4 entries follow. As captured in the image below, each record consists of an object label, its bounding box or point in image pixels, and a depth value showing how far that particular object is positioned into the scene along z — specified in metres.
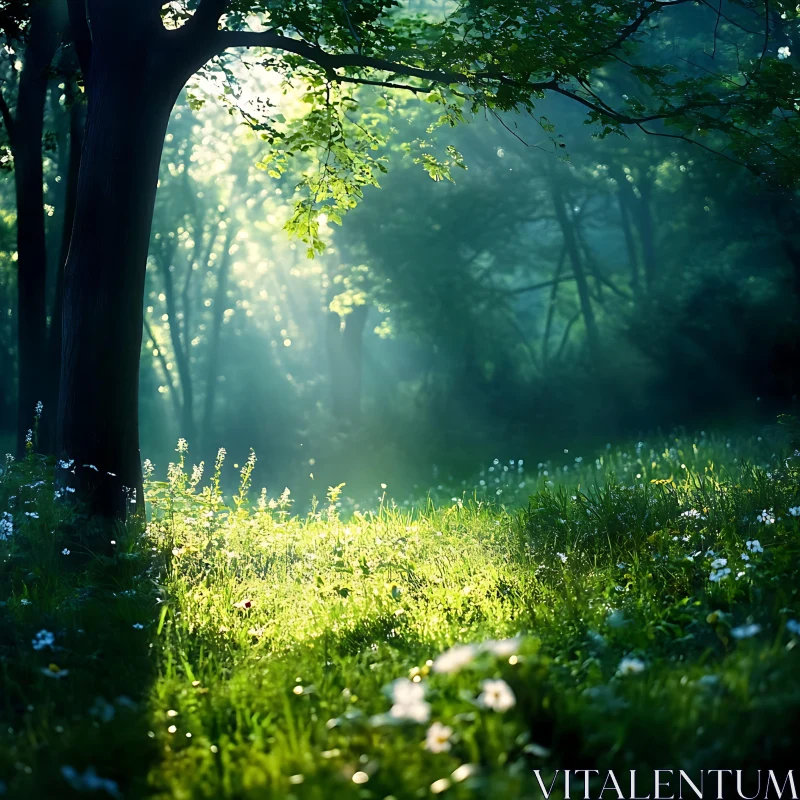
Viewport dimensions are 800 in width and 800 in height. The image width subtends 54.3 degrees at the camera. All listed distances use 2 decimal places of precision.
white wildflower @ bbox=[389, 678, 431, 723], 2.52
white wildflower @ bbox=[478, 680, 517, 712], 2.55
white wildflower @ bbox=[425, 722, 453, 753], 2.53
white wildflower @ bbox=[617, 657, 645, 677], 3.03
